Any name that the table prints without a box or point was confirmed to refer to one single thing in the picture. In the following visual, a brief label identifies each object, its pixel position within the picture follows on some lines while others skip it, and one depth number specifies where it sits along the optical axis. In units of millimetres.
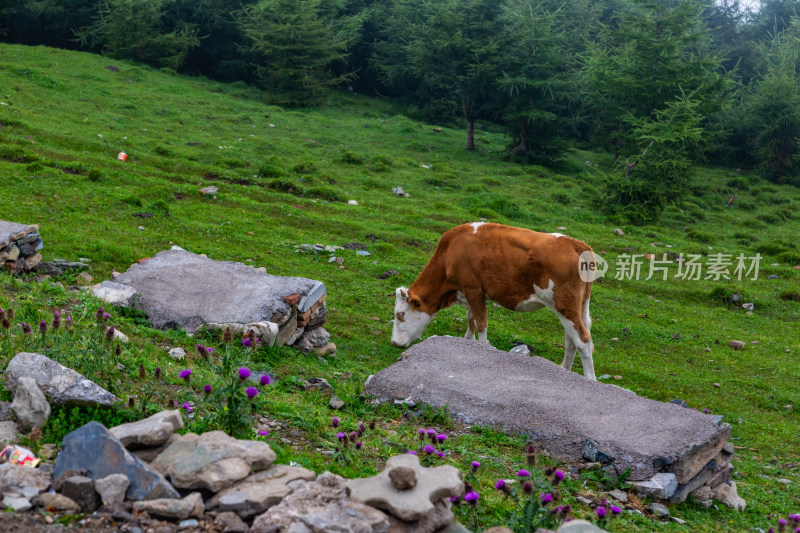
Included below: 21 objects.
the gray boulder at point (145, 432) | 5594
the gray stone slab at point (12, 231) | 11776
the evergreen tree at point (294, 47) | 38406
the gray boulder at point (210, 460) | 5363
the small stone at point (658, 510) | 7297
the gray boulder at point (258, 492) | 5121
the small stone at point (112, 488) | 4996
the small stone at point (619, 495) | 7434
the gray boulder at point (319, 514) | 4828
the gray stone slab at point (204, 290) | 10781
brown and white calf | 11422
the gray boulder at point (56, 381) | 6344
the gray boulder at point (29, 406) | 6020
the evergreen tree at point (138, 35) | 39188
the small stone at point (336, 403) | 8892
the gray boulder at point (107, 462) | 5172
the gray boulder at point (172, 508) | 4953
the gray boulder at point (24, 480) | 4984
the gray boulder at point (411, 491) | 5140
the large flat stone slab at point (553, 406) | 8000
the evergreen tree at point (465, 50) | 34469
